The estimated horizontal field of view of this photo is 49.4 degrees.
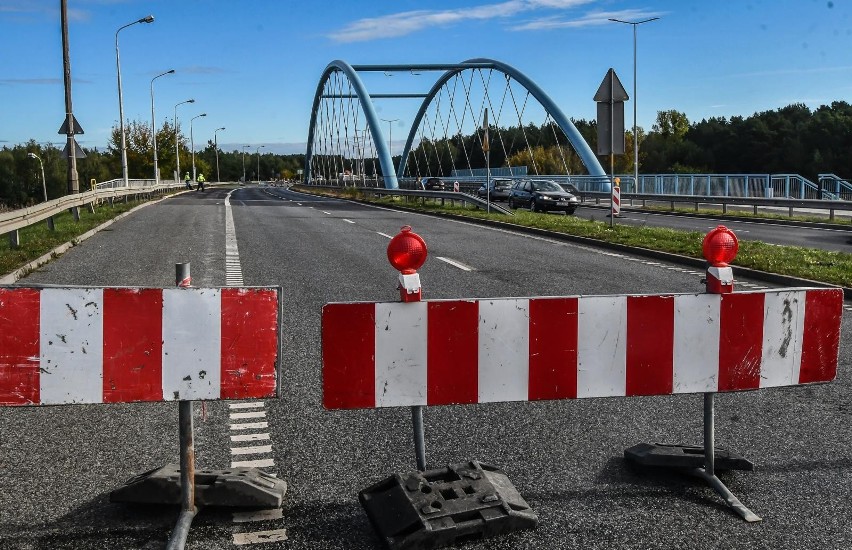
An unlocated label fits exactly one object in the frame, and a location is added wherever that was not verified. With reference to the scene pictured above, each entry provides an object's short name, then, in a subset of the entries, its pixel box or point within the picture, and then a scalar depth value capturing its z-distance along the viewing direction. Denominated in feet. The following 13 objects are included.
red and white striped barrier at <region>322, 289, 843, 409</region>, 13.32
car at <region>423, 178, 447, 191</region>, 217.21
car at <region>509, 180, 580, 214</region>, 117.70
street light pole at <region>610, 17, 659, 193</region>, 141.18
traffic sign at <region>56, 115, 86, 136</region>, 89.61
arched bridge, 164.55
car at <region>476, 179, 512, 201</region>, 165.05
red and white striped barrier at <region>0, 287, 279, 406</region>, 12.48
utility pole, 89.66
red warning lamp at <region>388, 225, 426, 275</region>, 13.01
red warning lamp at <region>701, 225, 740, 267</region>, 14.16
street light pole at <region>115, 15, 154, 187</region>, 139.64
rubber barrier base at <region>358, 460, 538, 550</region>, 12.07
